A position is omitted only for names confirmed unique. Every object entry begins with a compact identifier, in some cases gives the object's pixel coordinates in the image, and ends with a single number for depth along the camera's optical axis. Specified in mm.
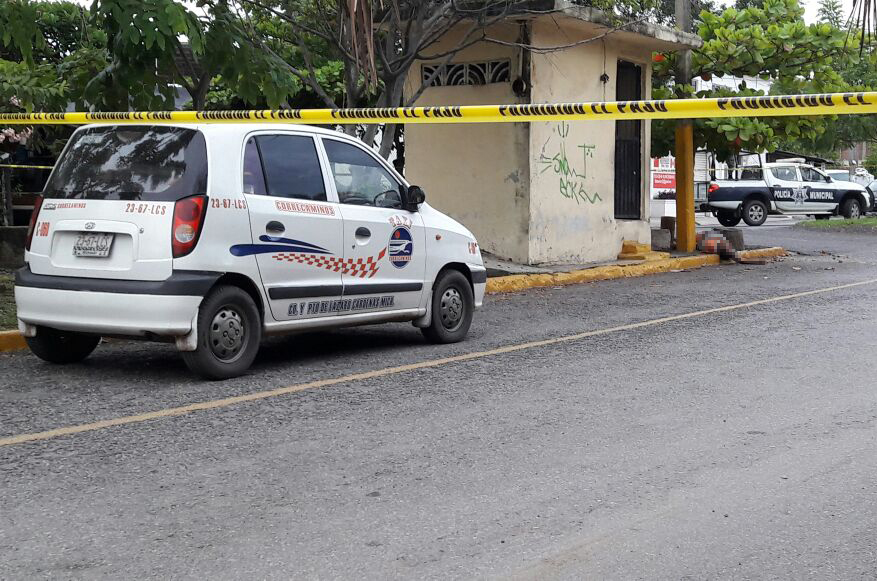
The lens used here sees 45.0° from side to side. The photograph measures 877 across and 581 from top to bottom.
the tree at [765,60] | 17594
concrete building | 15273
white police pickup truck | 29891
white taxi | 6723
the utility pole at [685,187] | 18812
